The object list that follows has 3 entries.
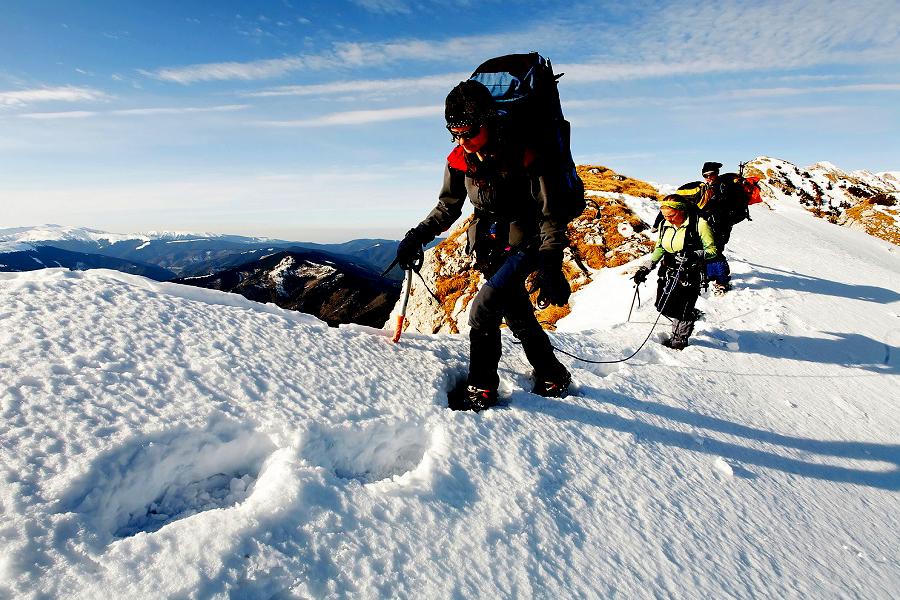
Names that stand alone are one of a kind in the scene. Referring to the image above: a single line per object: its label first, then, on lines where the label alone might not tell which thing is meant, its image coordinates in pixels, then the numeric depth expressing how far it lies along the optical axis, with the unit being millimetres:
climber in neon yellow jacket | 6789
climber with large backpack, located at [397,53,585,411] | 3699
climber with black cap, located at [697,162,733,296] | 10281
